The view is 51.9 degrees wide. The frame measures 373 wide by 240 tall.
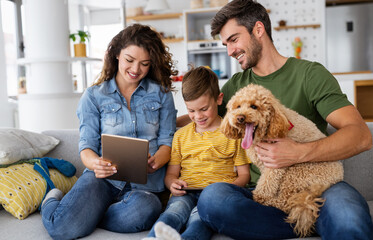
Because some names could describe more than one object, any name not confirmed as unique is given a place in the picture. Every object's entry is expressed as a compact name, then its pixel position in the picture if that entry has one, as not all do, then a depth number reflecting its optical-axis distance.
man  1.38
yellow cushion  1.79
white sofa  1.64
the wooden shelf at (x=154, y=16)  7.42
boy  1.83
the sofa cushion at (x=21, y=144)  1.93
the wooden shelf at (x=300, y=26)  5.99
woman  1.70
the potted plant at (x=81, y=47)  4.70
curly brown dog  1.44
